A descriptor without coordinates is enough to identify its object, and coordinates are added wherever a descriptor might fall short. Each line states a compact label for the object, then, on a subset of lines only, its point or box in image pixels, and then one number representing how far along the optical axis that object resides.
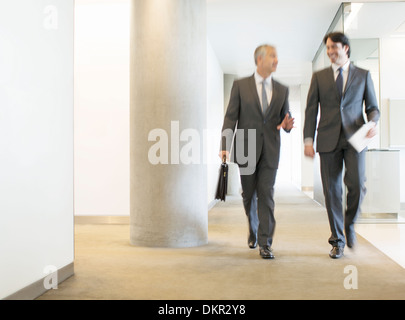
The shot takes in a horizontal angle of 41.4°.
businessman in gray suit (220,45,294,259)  4.25
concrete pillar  4.85
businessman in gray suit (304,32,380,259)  4.14
